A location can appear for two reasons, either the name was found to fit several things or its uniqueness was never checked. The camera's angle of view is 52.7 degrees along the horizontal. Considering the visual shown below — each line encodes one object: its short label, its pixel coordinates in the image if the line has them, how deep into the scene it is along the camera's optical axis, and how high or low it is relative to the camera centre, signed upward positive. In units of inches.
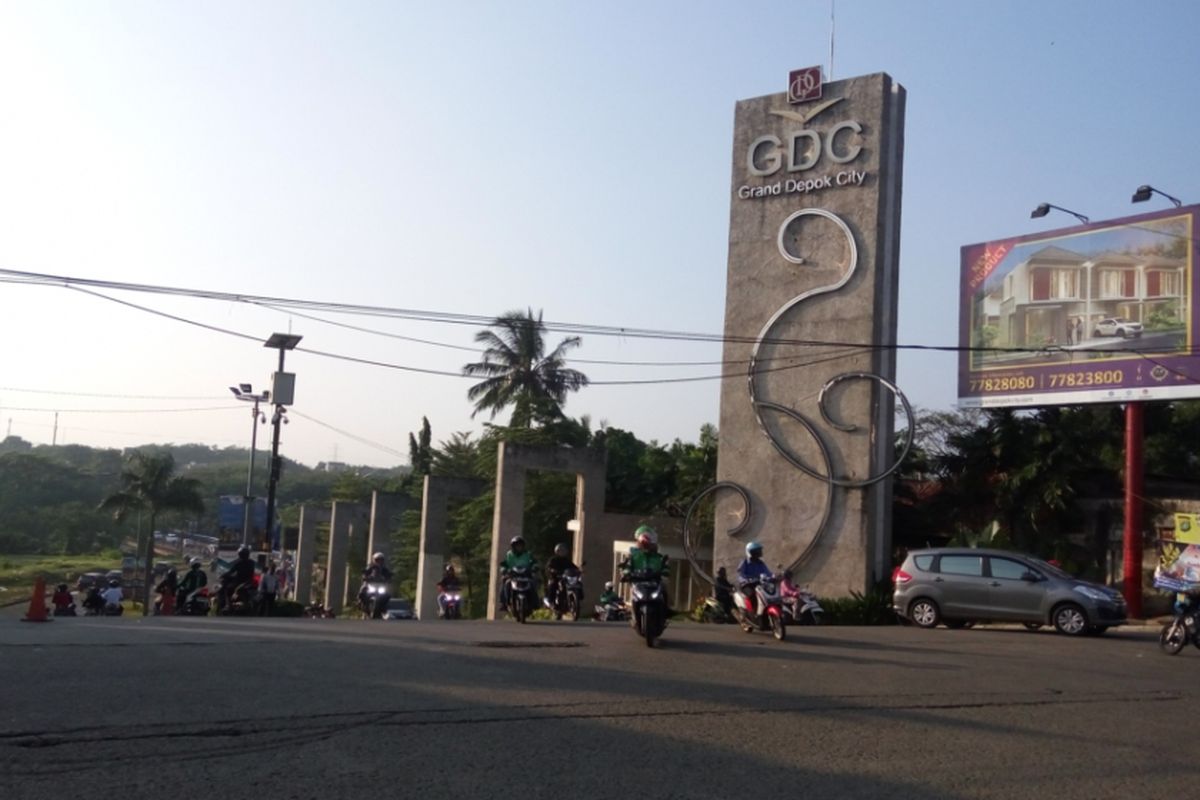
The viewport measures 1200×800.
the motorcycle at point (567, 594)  885.2 -45.2
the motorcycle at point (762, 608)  676.1 -36.9
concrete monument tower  1077.8 +194.9
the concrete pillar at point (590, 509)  1521.9 +30.2
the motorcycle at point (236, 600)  981.2 -69.8
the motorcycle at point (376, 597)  1123.9 -70.6
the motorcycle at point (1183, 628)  684.7 -34.5
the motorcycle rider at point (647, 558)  599.5 -10.6
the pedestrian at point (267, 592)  1034.1 -65.4
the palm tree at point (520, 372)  2356.1 +307.8
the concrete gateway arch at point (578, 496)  1409.9 +42.6
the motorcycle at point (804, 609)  926.4 -49.4
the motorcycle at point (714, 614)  915.8 -59.9
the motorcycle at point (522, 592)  790.5 -40.5
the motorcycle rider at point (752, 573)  692.7 -17.4
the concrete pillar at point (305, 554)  2330.2 -70.6
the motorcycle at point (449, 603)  1191.6 -76.0
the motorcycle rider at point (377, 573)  1130.0 -47.8
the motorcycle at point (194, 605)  986.1 -76.2
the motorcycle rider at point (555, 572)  878.4 -29.2
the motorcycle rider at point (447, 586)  1184.2 -59.0
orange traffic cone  680.4 -58.3
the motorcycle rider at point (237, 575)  982.0 -50.1
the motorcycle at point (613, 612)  1136.8 -72.7
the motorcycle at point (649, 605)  591.5 -33.1
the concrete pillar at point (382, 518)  1902.1 +5.0
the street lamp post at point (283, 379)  1444.4 +162.4
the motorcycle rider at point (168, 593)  1018.7 -71.7
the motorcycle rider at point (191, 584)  986.1 -59.2
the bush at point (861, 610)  1021.2 -51.4
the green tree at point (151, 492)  2508.6 +35.3
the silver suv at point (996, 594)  829.2 -25.9
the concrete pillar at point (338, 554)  2132.1 -61.8
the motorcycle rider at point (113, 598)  1146.0 -87.0
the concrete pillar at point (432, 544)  1581.0 -26.2
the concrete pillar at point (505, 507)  1406.3 +24.8
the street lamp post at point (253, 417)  1879.2 +159.5
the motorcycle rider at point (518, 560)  795.4 -19.8
